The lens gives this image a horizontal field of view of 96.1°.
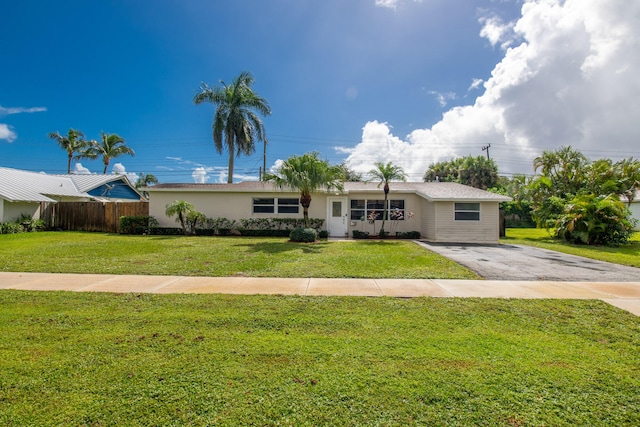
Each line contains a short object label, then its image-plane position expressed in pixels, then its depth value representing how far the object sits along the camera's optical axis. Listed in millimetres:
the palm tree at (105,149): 31547
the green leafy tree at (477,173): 32188
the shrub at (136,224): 16453
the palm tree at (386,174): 15220
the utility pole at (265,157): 30277
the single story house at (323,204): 16422
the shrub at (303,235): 13073
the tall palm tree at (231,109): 22891
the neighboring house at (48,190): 16281
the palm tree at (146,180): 47406
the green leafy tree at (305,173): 12680
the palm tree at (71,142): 31031
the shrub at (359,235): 15844
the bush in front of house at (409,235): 15969
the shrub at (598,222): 13344
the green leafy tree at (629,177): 17781
